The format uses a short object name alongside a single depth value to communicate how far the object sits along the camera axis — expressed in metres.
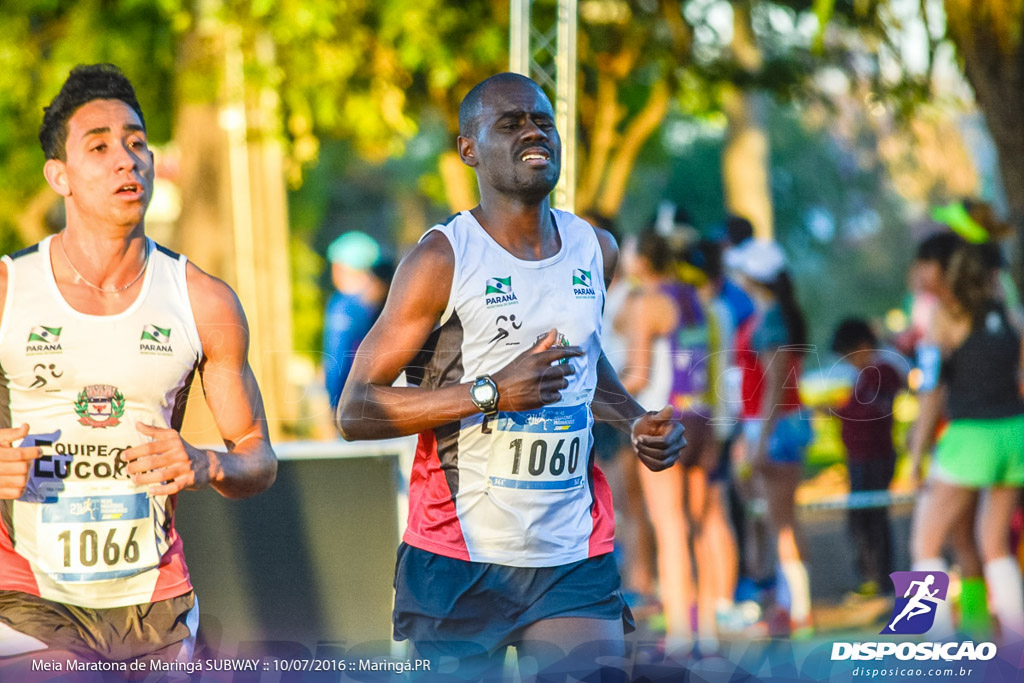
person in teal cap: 16.50
